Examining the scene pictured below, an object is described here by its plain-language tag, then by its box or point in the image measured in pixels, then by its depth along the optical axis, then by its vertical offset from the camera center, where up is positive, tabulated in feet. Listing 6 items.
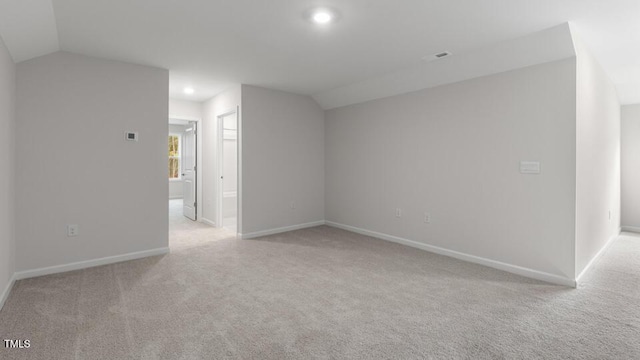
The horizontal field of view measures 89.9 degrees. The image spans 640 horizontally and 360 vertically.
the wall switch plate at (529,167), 10.59 +0.43
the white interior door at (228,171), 18.40 +0.48
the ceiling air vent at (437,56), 11.19 +4.44
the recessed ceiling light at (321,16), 8.16 +4.30
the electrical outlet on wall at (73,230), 11.26 -1.81
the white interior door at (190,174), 20.70 +0.33
